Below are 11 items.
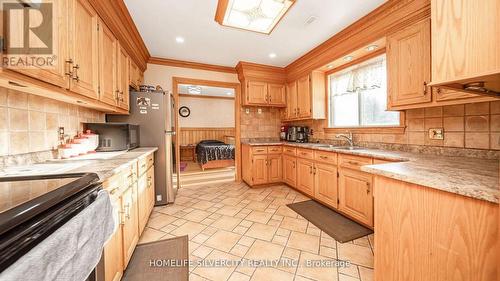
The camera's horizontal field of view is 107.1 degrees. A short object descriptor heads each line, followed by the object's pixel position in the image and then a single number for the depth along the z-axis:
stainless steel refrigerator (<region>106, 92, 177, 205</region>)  2.70
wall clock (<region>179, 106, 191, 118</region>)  6.94
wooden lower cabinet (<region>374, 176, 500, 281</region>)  0.78
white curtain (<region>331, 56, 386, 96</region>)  2.50
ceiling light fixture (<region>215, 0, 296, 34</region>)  1.87
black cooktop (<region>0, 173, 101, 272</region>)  0.45
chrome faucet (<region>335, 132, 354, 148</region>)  2.74
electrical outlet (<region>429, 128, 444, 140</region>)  1.82
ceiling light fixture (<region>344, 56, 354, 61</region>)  2.74
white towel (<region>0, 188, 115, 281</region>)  0.45
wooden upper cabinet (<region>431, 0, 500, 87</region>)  0.73
